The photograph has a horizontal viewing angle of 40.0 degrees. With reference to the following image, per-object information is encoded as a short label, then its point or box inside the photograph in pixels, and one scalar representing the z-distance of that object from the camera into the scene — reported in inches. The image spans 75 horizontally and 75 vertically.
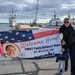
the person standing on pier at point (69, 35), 113.5
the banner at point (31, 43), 119.7
